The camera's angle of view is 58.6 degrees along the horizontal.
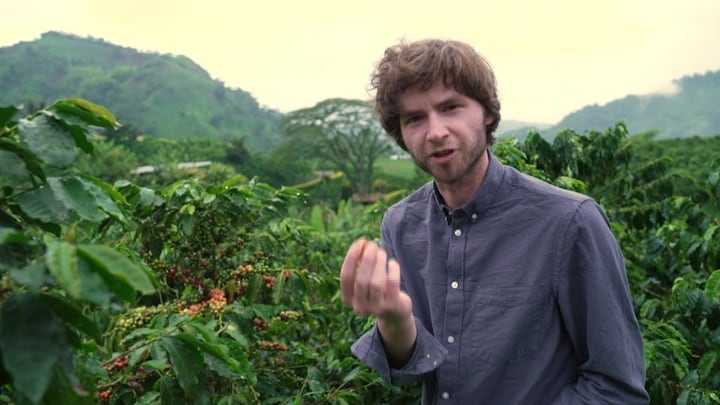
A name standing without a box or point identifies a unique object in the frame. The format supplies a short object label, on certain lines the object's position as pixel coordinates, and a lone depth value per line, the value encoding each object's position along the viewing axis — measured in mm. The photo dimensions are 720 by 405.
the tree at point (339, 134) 46719
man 1243
